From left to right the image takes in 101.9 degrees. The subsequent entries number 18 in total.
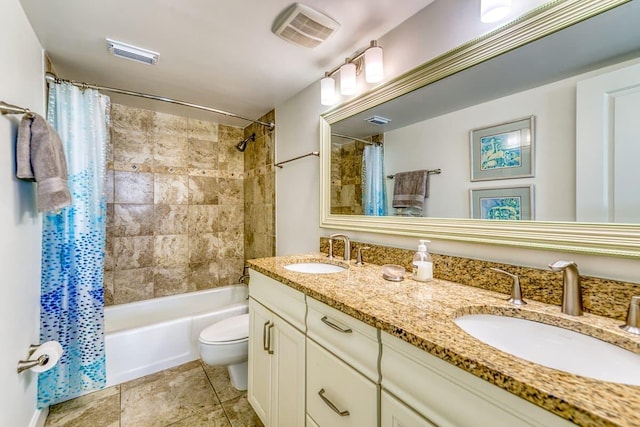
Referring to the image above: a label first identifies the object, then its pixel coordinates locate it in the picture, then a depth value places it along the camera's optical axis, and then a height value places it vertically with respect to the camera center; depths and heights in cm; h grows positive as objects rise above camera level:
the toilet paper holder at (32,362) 121 -73
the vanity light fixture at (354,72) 136 +80
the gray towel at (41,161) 119 +24
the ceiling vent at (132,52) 152 +98
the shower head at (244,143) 289 +79
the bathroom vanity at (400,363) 46 -37
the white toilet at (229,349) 169 -90
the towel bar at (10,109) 105 +44
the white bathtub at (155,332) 189 -98
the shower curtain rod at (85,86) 163 +84
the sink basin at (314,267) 158 -35
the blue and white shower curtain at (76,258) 157 -29
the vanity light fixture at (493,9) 92 +73
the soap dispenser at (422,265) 114 -24
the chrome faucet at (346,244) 161 -21
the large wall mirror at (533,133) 76 +29
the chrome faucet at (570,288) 76 -24
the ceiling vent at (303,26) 127 +96
